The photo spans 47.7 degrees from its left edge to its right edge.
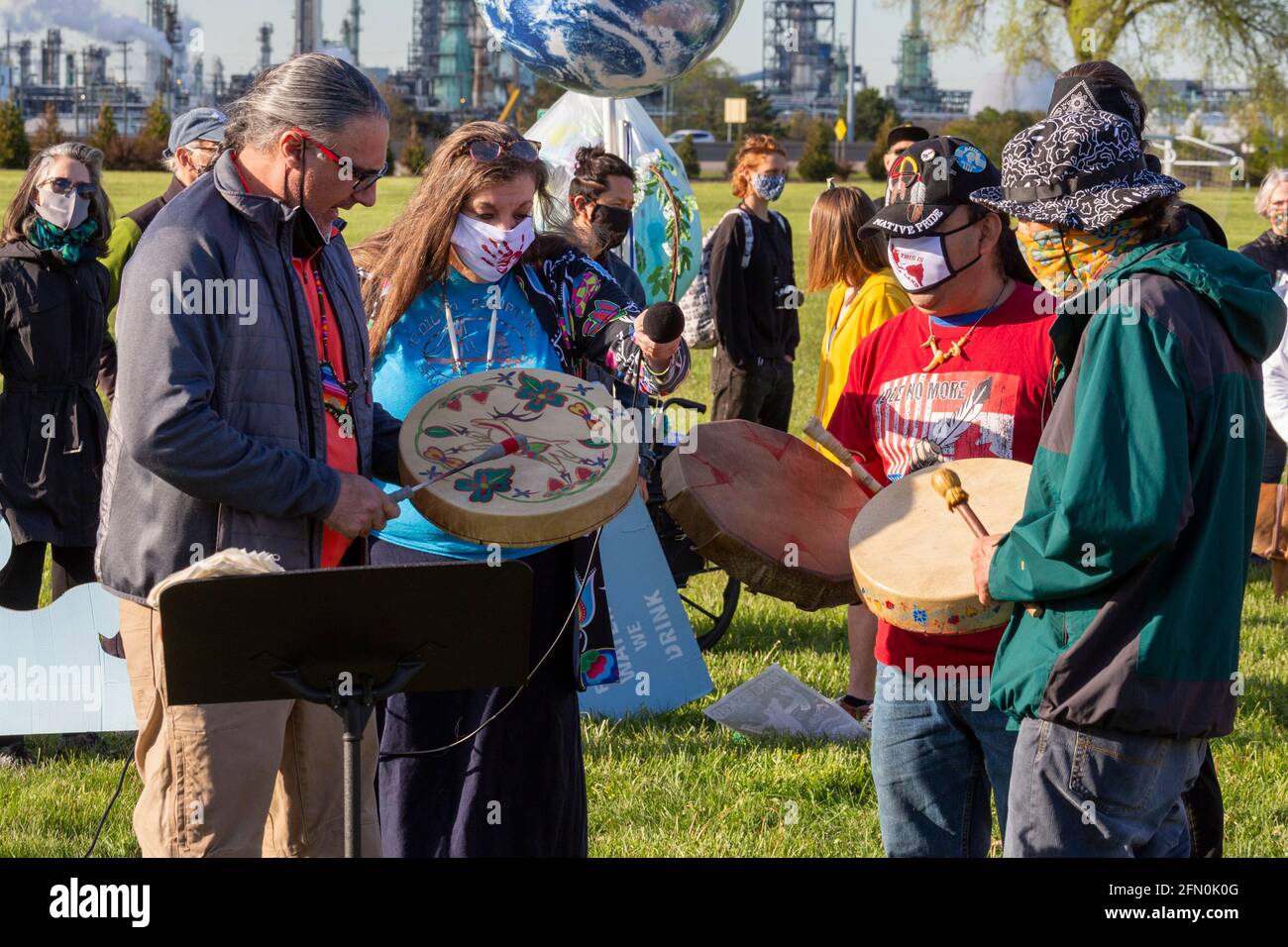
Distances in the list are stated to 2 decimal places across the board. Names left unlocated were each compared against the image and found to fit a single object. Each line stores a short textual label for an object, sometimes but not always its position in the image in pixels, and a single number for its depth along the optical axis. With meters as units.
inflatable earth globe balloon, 4.53
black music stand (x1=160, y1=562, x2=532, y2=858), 2.44
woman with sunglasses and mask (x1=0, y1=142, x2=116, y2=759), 5.38
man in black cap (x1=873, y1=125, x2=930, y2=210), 7.61
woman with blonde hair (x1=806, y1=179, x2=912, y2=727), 5.55
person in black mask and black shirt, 6.07
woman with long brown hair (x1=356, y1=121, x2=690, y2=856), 3.64
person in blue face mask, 9.20
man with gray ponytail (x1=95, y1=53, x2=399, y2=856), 2.79
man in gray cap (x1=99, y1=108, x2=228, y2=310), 6.09
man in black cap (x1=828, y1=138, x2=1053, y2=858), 3.24
